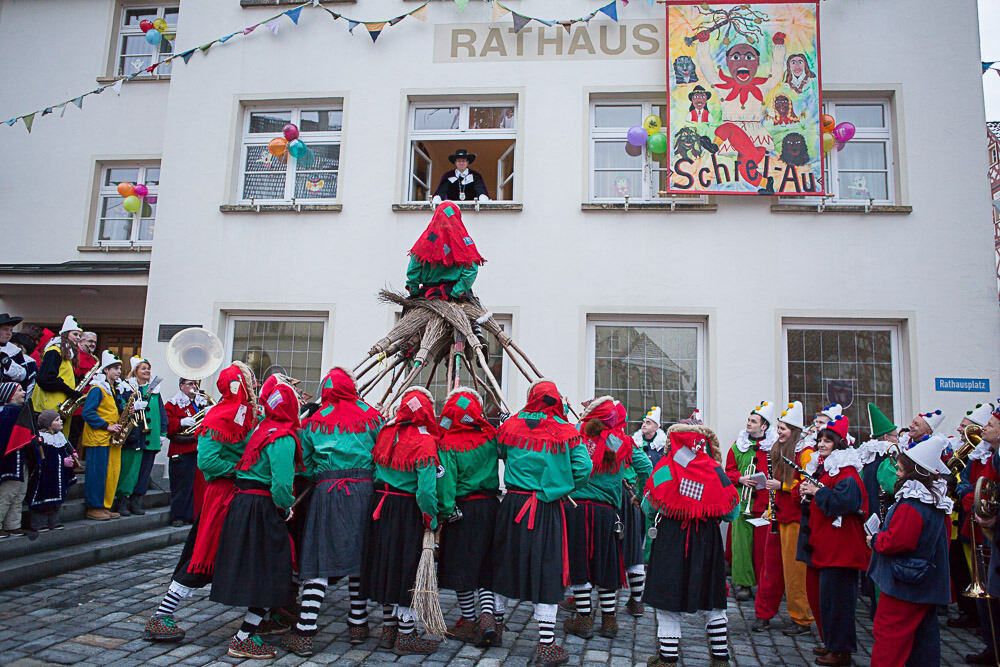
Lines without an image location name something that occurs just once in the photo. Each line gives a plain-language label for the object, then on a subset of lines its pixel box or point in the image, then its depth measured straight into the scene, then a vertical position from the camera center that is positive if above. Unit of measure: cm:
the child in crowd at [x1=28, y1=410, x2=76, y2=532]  660 -69
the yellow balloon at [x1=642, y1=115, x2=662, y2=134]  969 +404
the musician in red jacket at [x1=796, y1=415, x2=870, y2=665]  495 -82
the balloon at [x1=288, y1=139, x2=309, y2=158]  1031 +378
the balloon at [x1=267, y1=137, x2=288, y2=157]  1031 +379
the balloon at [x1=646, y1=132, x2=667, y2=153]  968 +378
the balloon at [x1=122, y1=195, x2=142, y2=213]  1162 +326
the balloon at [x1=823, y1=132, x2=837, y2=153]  949 +381
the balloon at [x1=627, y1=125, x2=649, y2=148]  963 +386
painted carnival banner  933 +434
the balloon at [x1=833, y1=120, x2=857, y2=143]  945 +393
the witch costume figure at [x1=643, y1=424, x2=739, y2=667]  476 -79
